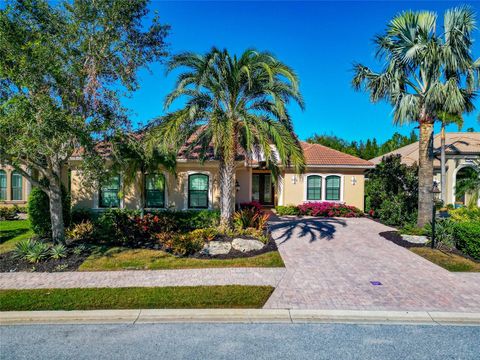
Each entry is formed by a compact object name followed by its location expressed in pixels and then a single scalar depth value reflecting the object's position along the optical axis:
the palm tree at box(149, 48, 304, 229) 10.20
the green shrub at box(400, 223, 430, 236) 12.55
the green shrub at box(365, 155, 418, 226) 15.86
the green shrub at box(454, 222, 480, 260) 10.19
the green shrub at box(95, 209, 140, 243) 11.94
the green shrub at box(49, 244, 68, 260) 9.46
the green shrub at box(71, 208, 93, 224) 14.57
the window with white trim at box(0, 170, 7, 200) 20.70
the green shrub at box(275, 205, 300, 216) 19.62
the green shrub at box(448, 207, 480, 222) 14.10
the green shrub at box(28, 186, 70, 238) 12.11
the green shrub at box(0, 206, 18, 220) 18.14
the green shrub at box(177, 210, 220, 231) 13.82
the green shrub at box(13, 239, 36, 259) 9.53
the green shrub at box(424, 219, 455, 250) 11.46
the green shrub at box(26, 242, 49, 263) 9.22
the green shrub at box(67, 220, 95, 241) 12.03
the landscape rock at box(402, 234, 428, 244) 12.12
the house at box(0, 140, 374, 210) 15.45
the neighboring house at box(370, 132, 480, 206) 21.72
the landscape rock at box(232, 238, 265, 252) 10.66
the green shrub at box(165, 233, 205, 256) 10.30
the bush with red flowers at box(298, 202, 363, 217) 19.27
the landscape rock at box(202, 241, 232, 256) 10.34
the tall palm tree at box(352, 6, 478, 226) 11.73
